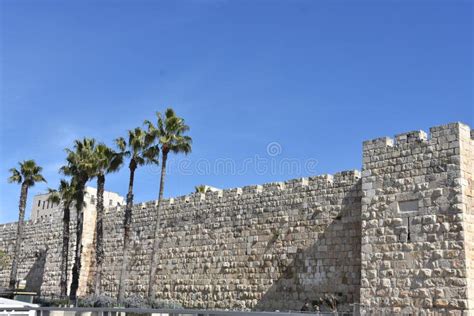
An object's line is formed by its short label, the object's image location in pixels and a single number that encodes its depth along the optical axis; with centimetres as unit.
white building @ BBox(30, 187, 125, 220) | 5671
